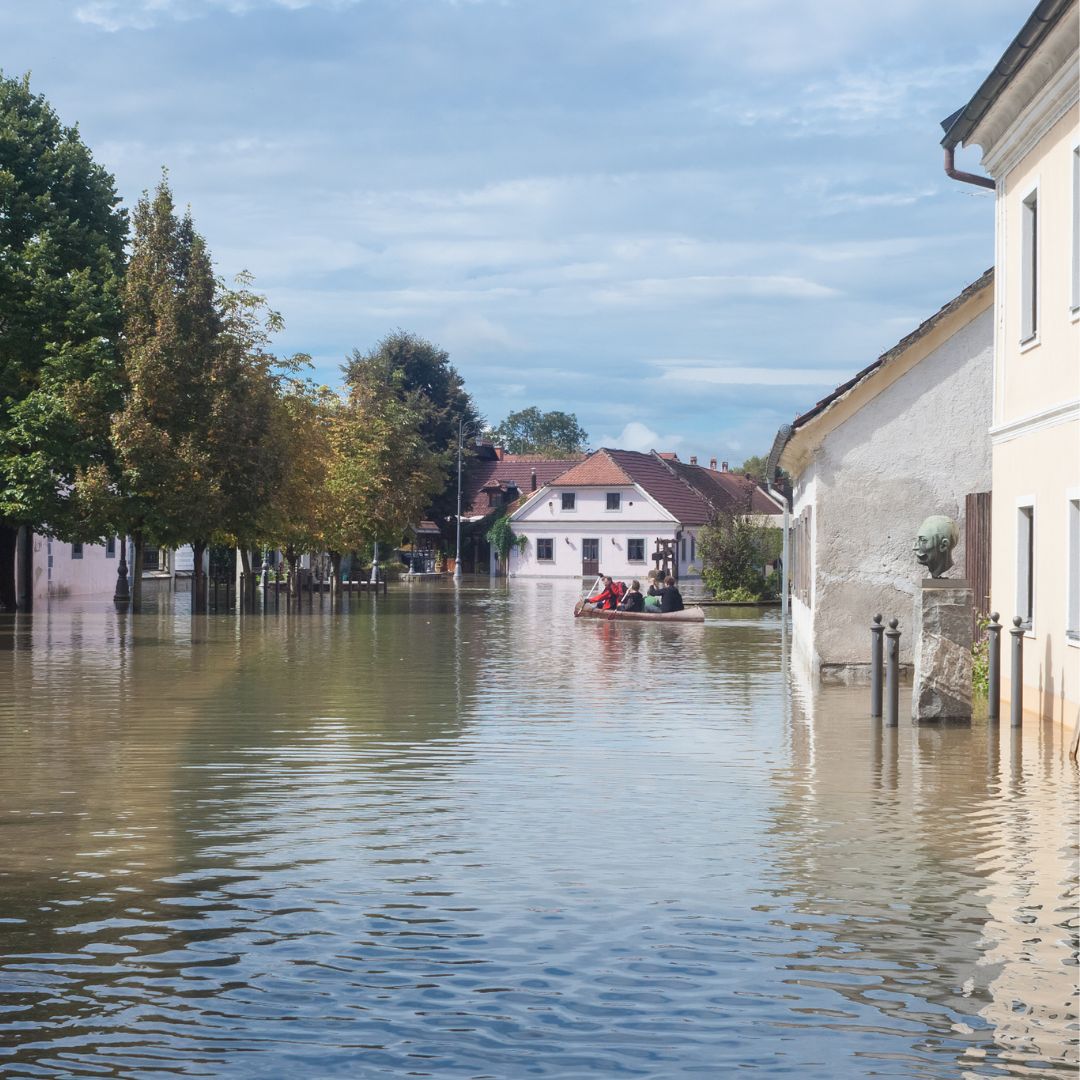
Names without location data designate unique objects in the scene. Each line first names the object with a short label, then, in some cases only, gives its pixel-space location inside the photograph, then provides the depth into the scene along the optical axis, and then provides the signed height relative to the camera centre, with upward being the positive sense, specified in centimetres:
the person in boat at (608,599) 4412 -109
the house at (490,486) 10638 +526
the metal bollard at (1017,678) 1609 -117
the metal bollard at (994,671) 1677 -115
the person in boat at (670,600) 4234 -107
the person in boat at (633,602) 4322 -114
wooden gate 2008 +15
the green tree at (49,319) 4169 +634
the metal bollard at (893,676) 1653 -118
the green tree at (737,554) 5528 +18
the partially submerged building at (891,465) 2230 +132
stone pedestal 1666 -105
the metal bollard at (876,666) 1733 -114
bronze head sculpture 1720 +18
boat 4075 -146
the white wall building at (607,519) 9938 +249
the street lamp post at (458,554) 9239 +28
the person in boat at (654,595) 4419 -101
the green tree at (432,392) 10344 +1073
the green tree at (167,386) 4372 +470
